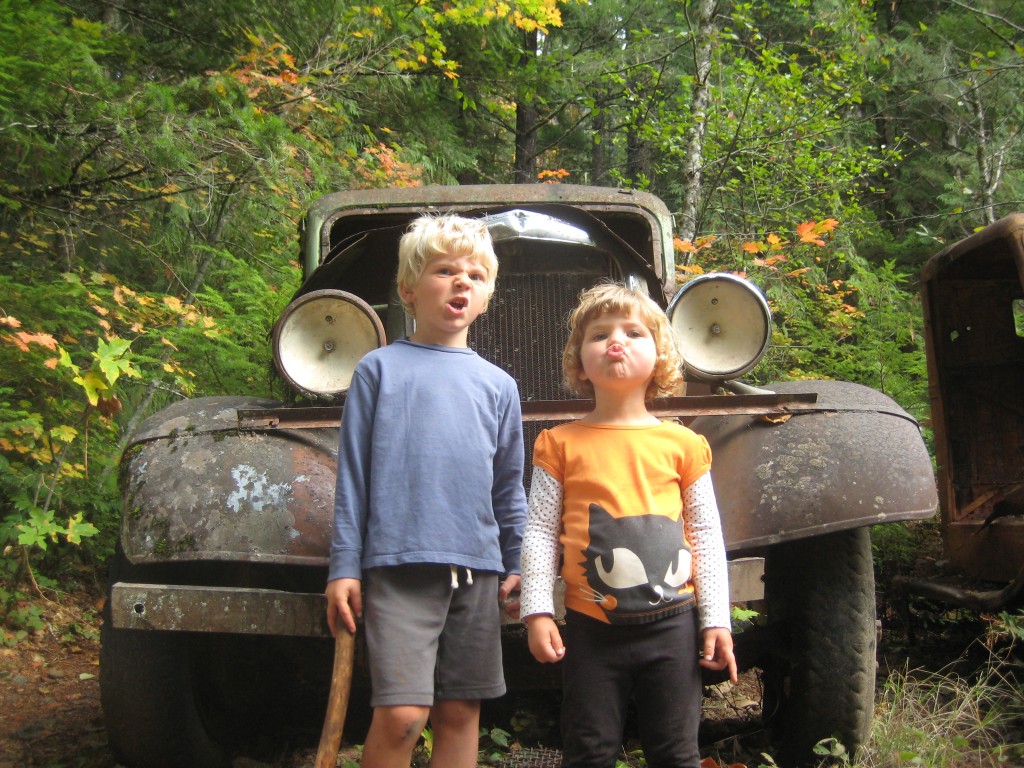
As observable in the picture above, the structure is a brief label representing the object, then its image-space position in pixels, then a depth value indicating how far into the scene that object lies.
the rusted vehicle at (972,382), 4.24
